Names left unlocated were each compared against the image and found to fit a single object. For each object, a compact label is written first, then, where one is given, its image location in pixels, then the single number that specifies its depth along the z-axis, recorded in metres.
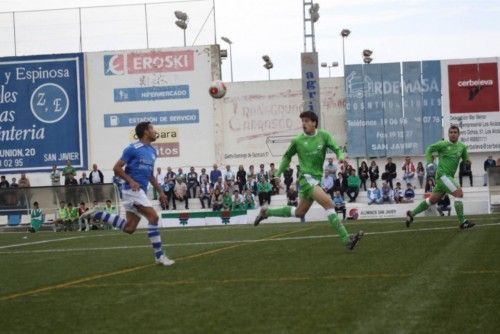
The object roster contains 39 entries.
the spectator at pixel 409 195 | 38.41
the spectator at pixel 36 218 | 36.03
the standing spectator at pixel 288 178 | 41.12
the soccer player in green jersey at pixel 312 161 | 14.86
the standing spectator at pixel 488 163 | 41.58
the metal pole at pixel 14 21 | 50.34
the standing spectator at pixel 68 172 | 41.65
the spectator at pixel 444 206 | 34.91
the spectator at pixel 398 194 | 38.55
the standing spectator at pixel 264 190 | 40.06
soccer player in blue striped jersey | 13.55
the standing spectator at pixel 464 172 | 41.47
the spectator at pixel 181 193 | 42.25
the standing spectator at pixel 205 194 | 42.12
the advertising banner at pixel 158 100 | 46.22
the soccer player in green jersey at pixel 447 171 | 19.97
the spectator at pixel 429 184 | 38.10
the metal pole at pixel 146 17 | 49.02
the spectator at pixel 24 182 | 43.01
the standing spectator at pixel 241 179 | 42.38
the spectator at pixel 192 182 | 43.12
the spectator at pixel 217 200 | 40.25
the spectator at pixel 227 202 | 40.25
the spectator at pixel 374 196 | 39.06
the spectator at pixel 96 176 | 40.91
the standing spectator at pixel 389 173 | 41.34
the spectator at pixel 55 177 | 43.95
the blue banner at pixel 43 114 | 46.59
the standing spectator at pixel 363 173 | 42.09
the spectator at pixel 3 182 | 42.42
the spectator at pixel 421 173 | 41.94
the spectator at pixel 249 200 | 39.72
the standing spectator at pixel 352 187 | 39.62
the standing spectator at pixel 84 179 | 41.23
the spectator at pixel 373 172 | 41.03
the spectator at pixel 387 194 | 39.09
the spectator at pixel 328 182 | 36.53
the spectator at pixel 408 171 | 41.81
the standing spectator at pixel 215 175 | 42.78
